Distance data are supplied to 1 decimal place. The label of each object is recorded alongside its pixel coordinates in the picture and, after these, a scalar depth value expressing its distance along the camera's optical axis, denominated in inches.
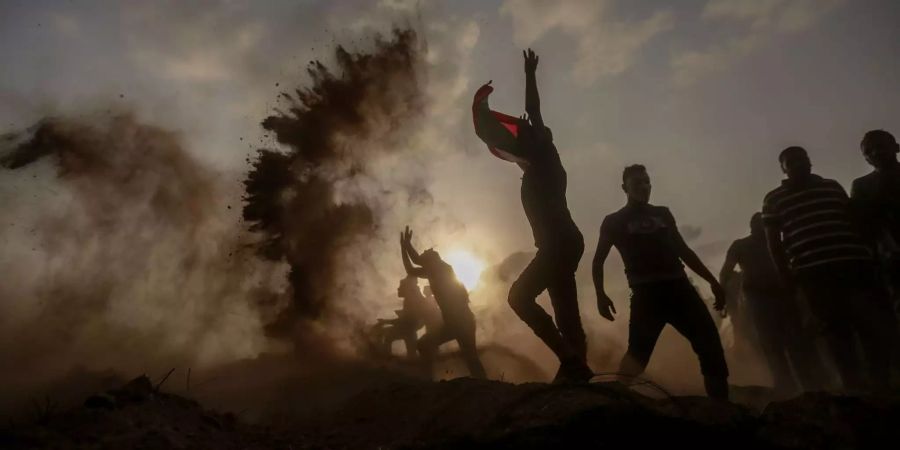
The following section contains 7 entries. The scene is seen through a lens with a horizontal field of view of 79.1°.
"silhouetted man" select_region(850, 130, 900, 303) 186.2
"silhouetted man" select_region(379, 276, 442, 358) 518.1
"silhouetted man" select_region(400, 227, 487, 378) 397.1
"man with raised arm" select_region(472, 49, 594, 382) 175.3
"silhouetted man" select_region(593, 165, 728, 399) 171.9
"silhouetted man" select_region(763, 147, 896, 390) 179.5
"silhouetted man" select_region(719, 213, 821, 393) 272.8
